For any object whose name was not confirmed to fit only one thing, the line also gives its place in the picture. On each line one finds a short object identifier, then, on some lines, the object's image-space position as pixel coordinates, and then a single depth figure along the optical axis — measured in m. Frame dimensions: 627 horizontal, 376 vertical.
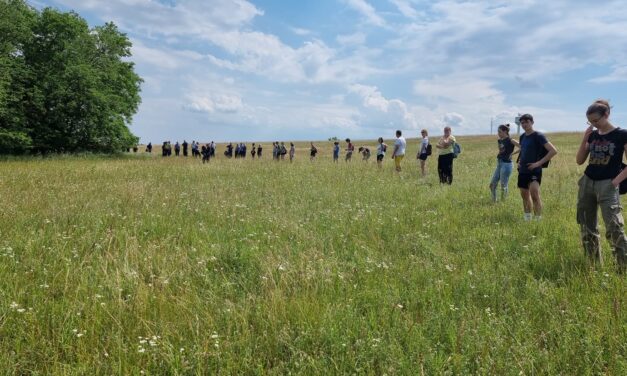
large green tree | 26.67
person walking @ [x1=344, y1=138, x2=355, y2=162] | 27.58
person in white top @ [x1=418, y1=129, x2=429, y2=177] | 14.79
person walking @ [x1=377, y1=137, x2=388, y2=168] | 20.48
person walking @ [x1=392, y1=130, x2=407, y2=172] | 16.73
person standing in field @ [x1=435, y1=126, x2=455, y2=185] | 12.10
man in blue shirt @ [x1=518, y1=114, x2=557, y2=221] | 7.37
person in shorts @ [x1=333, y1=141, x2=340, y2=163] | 28.89
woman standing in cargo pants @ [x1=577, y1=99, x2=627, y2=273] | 4.60
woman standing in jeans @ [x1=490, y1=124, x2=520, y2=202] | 9.39
